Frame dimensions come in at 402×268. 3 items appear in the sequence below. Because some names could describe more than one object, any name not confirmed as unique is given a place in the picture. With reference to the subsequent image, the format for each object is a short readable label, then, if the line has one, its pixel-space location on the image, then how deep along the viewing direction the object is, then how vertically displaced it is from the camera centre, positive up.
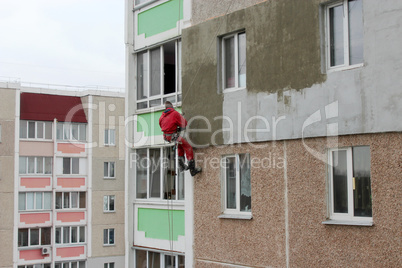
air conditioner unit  44.00 -6.00
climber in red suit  11.32 +0.82
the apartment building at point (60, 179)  43.12 -0.55
